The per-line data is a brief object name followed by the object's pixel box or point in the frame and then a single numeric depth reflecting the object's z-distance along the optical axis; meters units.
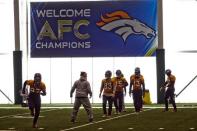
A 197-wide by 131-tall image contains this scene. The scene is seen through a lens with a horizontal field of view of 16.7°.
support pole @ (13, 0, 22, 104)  42.47
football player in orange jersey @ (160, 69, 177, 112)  31.27
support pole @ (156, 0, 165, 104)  40.81
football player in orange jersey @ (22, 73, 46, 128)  23.56
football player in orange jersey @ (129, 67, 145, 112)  30.61
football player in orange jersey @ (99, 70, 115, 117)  29.05
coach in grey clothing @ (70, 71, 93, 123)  25.55
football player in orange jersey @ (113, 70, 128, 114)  31.09
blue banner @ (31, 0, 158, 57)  42.41
